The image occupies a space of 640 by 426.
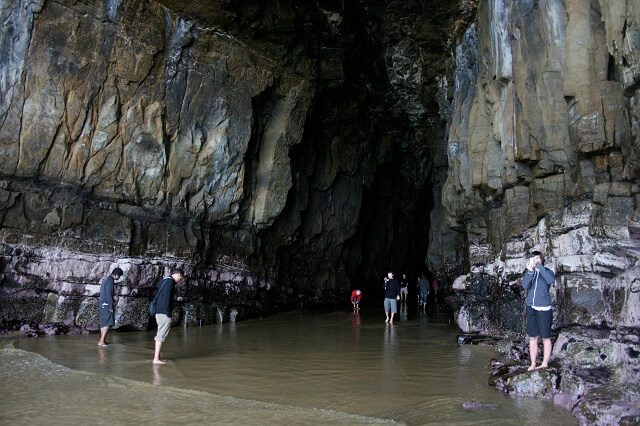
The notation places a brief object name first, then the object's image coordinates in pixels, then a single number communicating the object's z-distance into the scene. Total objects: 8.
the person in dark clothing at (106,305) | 10.85
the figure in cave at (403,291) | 26.44
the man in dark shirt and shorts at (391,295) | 17.39
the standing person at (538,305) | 7.66
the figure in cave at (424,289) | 25.28
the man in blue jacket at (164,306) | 8.85
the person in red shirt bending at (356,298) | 21.72
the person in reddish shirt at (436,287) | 25.52
